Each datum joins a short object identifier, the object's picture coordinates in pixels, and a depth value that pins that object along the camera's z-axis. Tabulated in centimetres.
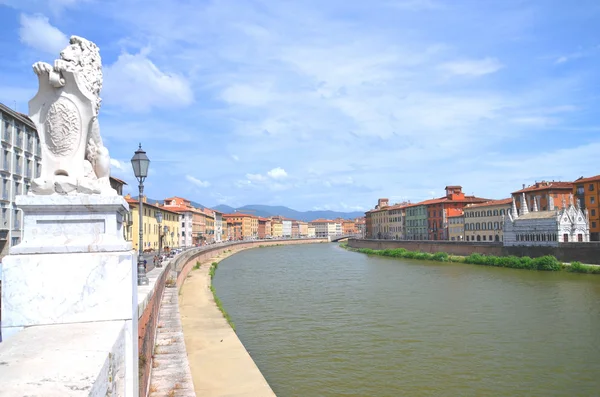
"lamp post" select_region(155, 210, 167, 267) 2478
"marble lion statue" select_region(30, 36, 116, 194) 390
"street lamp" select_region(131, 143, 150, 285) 1315
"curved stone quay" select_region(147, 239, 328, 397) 805
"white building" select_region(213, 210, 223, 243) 12492
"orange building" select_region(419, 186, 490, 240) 7856
